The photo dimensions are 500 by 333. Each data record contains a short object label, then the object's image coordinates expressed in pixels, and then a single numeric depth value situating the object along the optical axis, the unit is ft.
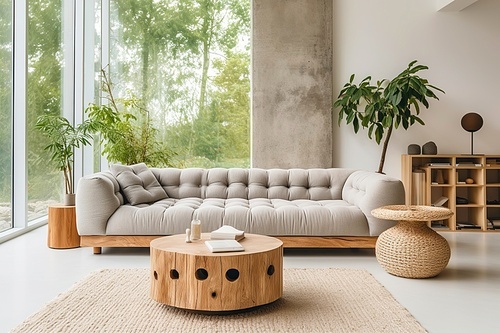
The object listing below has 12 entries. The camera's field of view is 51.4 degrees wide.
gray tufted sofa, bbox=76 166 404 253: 13.92
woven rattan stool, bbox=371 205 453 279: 11.53
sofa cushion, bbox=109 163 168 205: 15.24
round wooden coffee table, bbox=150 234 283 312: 8.79
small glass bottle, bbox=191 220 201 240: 10.18
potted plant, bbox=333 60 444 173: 18.24
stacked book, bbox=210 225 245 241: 10.07
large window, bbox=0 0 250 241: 21.18
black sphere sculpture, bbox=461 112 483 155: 19.75
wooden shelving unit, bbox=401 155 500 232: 19.30
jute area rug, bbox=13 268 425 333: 8.26
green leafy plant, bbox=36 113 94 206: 15.64
